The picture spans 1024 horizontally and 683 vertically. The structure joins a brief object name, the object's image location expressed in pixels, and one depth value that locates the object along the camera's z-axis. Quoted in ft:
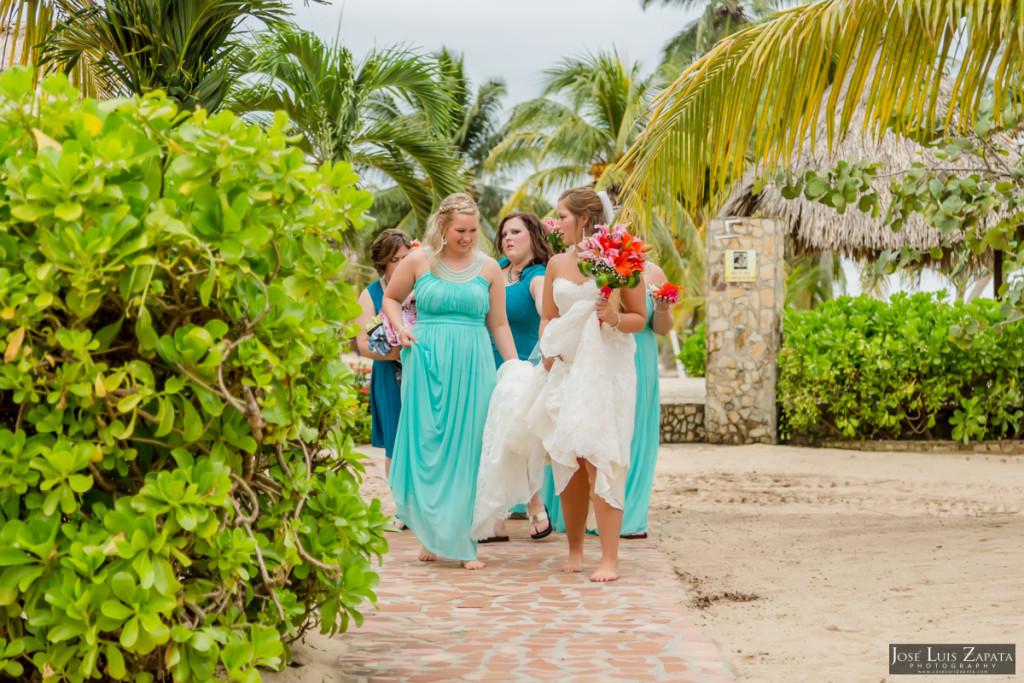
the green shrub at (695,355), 82.54
